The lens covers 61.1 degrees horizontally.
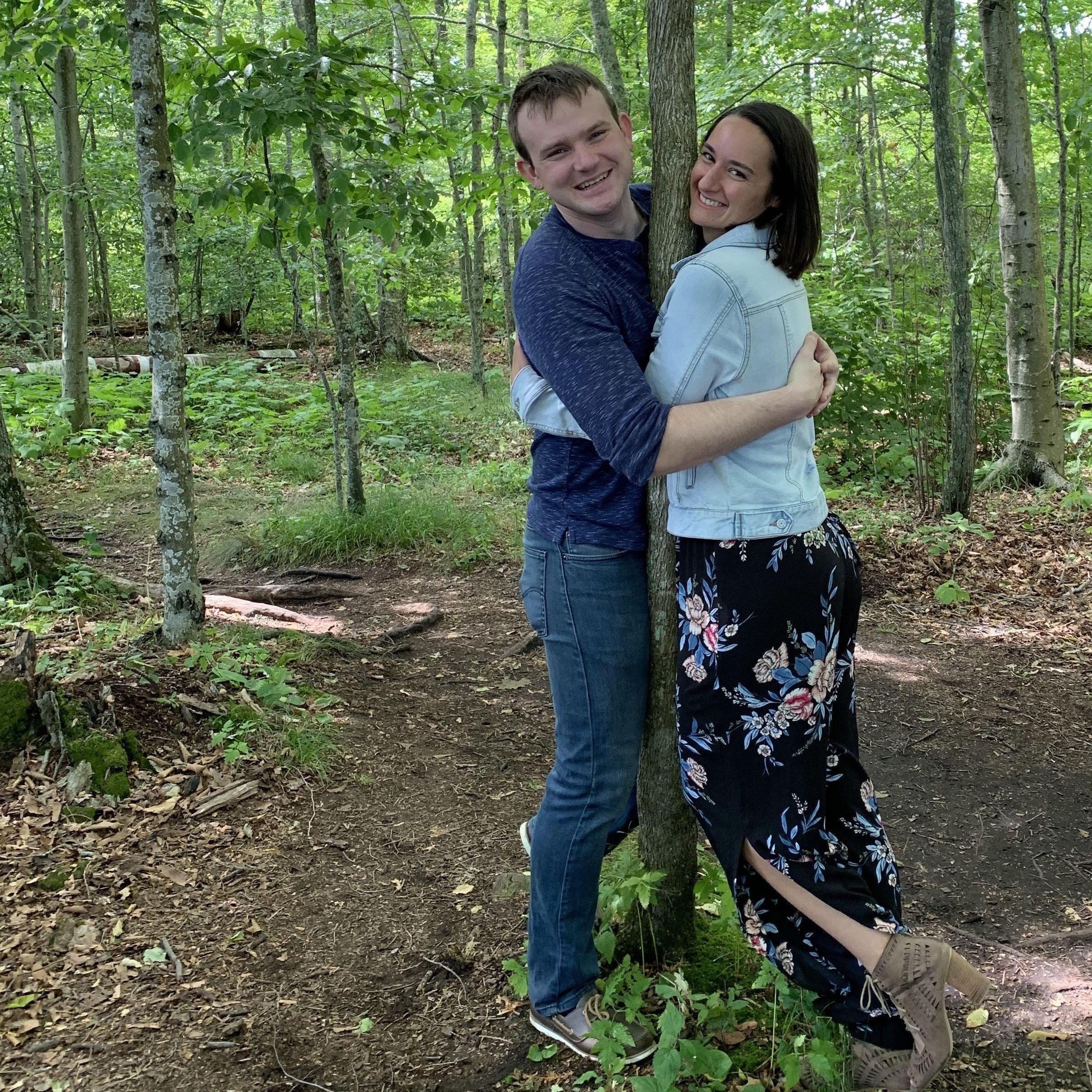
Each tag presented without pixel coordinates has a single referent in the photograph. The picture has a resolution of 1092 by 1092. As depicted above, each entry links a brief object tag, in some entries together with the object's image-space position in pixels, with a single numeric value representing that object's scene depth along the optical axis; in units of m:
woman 1.86
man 1.81
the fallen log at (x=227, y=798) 3.58
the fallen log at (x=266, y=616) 5.41
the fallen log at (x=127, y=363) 13.16
